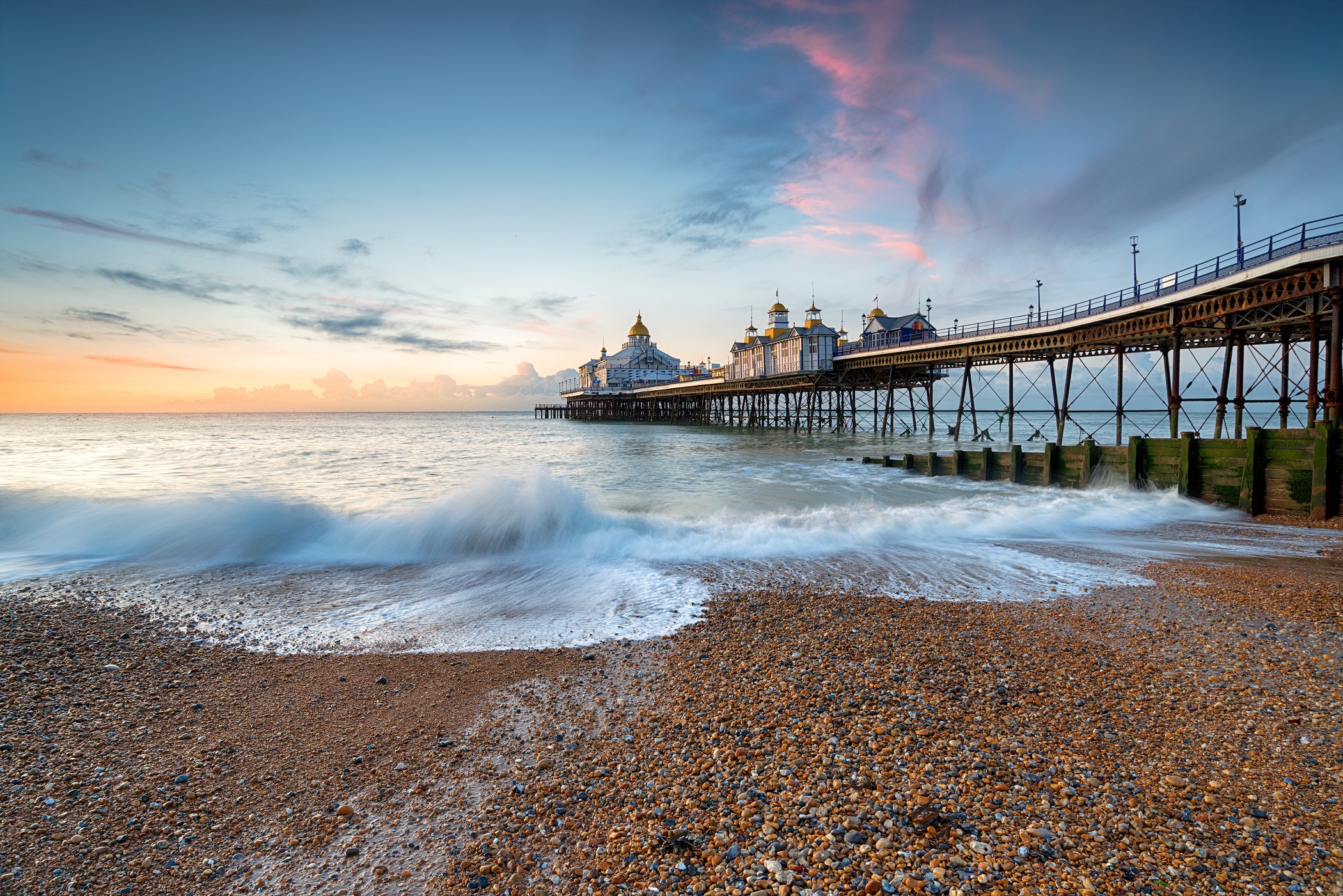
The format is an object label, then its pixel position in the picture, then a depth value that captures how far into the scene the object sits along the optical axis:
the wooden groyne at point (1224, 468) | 11.59
